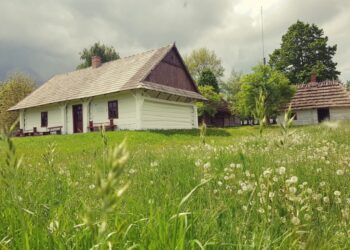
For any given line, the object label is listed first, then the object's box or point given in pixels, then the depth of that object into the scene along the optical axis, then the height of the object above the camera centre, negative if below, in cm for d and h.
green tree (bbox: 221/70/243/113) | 7589 +1003
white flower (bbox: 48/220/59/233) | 180 -50
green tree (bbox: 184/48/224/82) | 7019 +1462
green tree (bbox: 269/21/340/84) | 5622 +1251
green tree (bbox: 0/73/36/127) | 5429 +810
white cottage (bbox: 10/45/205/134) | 2756 +332
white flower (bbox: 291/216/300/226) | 177 -50
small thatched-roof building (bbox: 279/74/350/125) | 4356 +325
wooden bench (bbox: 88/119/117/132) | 2838 +76
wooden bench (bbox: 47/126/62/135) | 3281 +62
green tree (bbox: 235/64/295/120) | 3956 +484
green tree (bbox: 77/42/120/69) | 7444 +1823
